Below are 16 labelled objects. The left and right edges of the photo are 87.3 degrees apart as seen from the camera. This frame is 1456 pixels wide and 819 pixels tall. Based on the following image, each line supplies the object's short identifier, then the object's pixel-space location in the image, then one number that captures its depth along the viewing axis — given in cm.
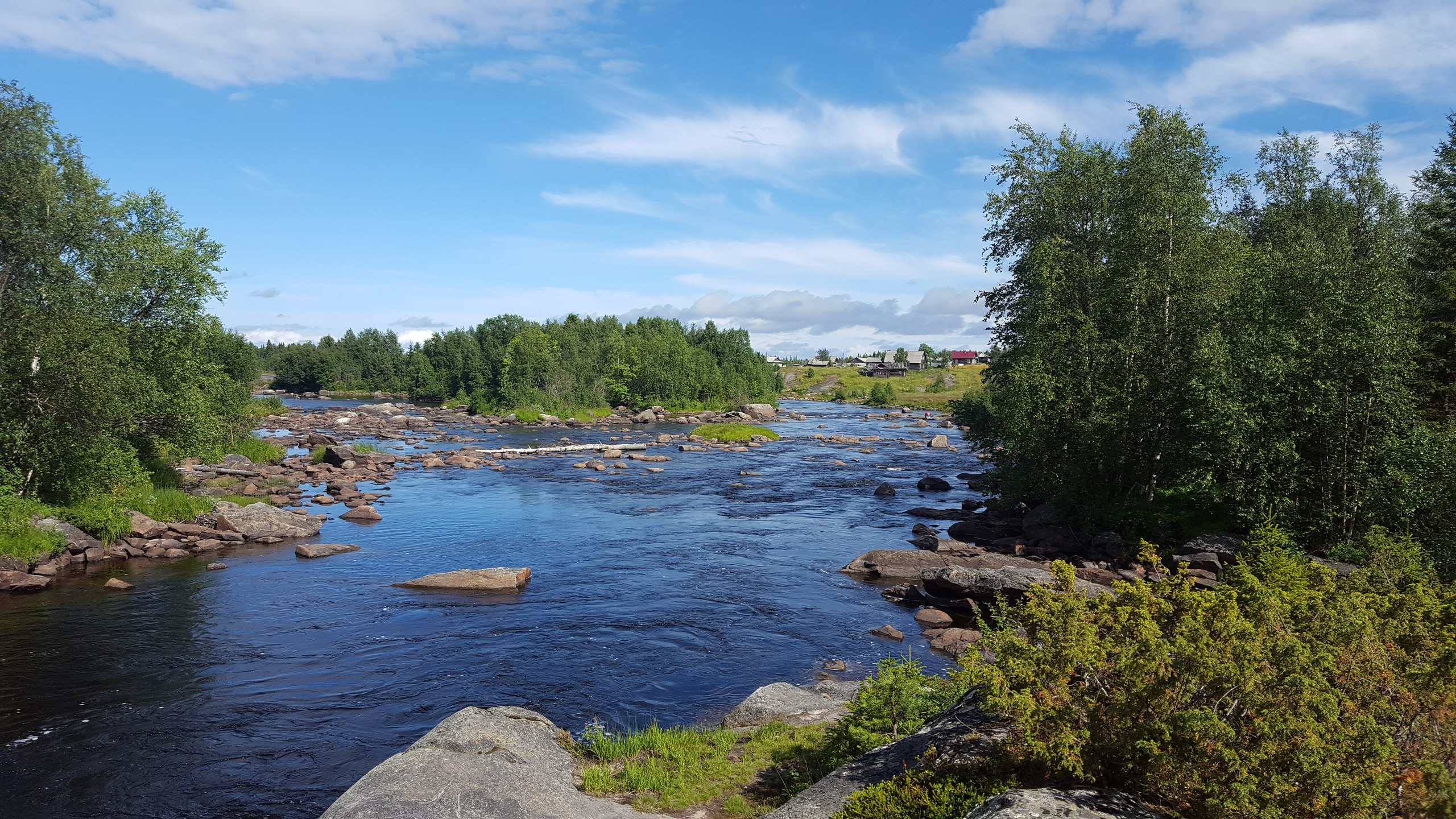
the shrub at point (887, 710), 1264
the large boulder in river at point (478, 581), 2883
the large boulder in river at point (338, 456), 5941
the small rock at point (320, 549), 3322
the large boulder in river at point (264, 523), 3625
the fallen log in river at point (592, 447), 7456
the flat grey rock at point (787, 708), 1617
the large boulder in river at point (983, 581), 2492
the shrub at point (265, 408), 6975
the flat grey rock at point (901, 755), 963
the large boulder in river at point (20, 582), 2688
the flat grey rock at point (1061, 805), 730
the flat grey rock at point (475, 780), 1111
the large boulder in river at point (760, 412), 12006
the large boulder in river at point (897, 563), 3078
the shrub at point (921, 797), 848
